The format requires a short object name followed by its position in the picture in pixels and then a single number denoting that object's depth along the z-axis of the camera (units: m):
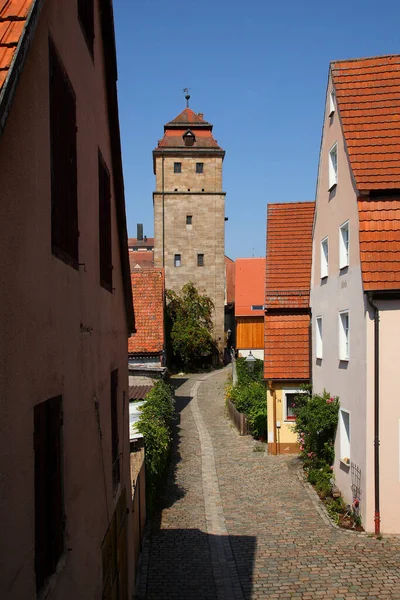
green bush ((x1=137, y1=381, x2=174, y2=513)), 14.42
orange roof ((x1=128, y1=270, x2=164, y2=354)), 25.66
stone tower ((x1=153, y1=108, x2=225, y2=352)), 49.06
